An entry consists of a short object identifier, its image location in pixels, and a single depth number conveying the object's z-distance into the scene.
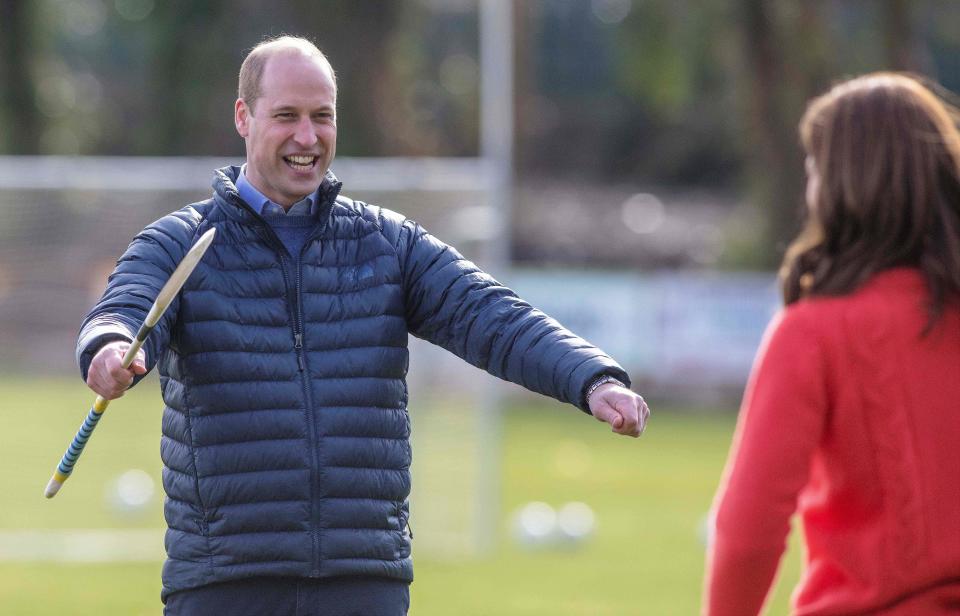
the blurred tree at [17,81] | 55.41
